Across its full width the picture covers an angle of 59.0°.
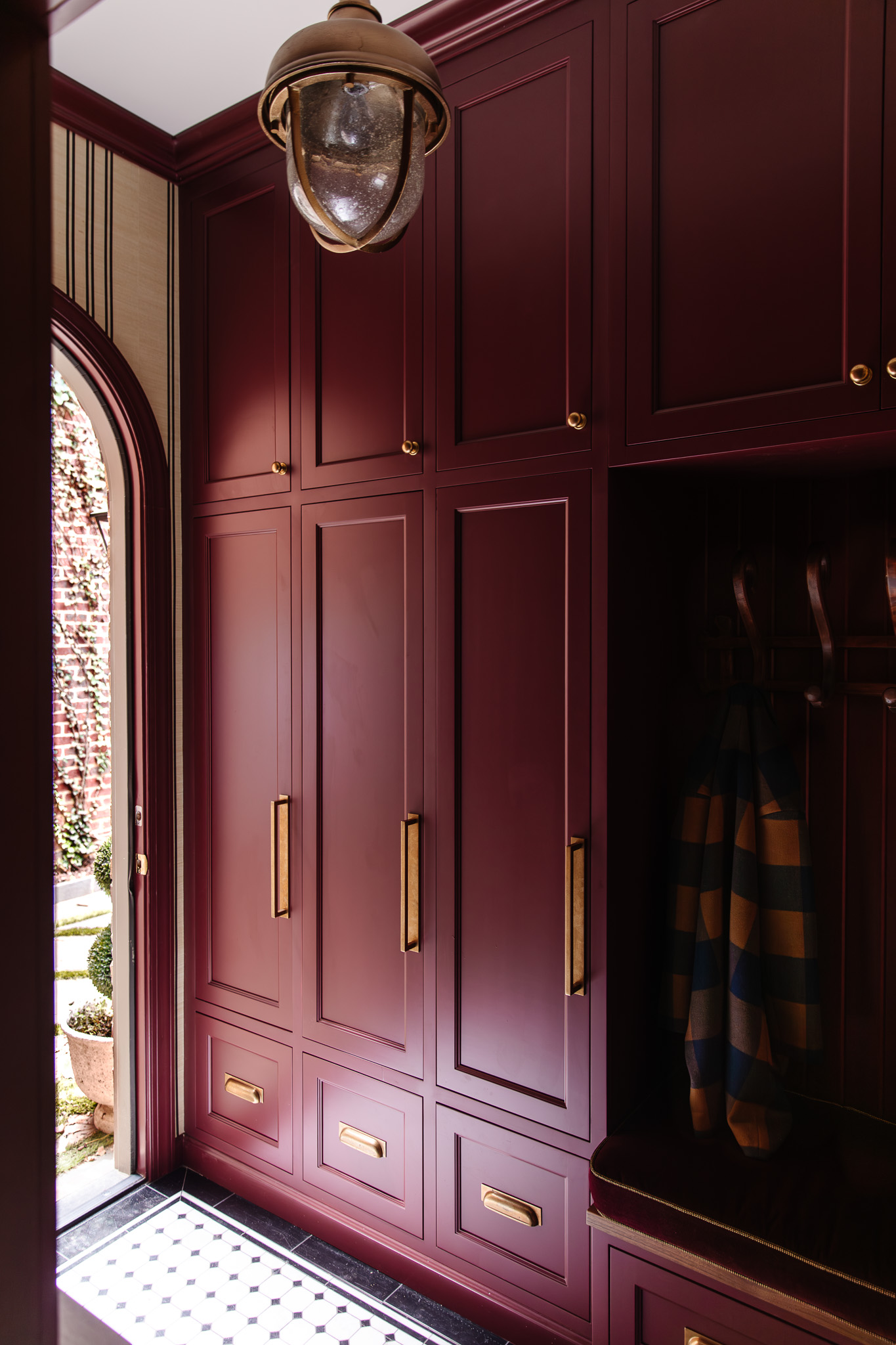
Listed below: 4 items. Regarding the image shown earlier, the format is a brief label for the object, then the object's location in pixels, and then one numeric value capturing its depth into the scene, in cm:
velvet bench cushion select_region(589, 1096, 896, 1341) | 121
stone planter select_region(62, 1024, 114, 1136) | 250
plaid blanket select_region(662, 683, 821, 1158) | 149
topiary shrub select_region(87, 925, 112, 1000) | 249
